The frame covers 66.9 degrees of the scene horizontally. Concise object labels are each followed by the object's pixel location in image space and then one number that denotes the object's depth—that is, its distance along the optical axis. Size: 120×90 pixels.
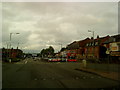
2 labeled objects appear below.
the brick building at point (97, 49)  39.88
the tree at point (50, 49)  98.81
